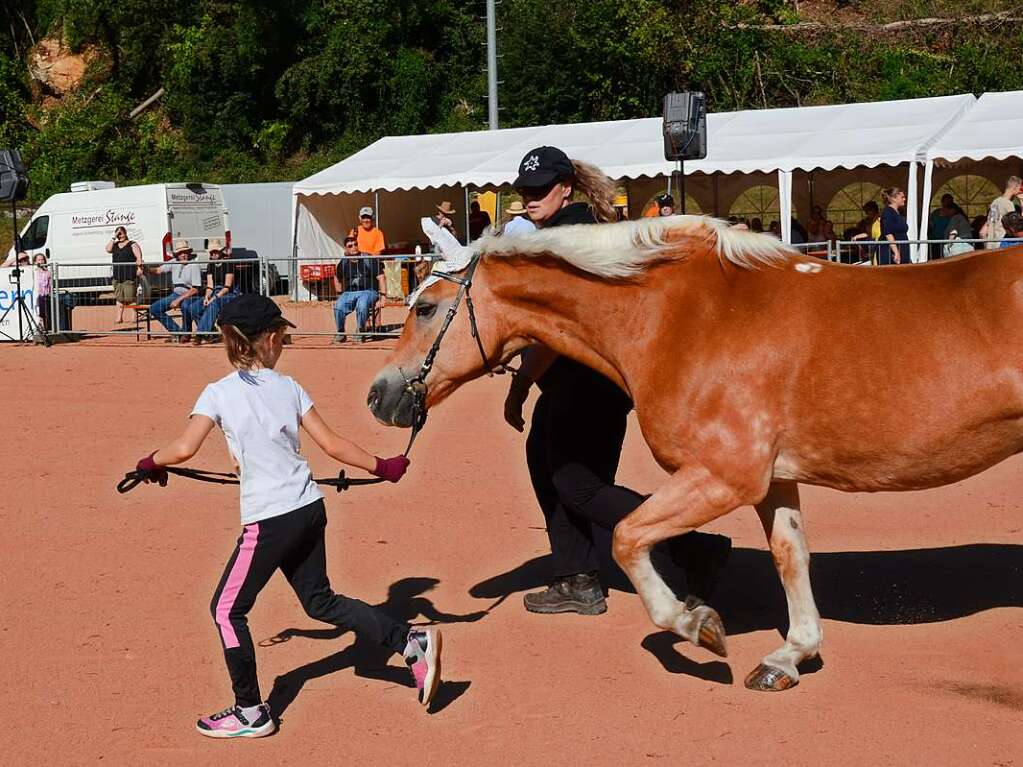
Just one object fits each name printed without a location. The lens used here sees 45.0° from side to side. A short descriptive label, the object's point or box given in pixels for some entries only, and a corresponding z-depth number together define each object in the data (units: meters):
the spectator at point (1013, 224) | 12.49
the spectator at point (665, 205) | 17.00
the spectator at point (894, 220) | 16.95
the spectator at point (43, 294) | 19.45
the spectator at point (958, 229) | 17.11
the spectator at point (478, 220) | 22.45
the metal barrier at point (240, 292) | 18.11
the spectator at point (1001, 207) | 15.87
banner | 19.75
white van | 26.48
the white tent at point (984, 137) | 17.62
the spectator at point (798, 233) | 20.48
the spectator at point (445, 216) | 20.47
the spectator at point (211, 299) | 18.17
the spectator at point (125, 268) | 19.84
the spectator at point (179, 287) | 18.69
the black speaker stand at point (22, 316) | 19.39
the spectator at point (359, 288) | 17.75
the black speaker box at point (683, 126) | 15.66
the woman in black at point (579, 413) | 5.45
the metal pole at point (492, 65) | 30.27
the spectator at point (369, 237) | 21.16
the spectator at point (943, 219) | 18.39
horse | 4.54
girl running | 4.42
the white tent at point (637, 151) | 19.30
